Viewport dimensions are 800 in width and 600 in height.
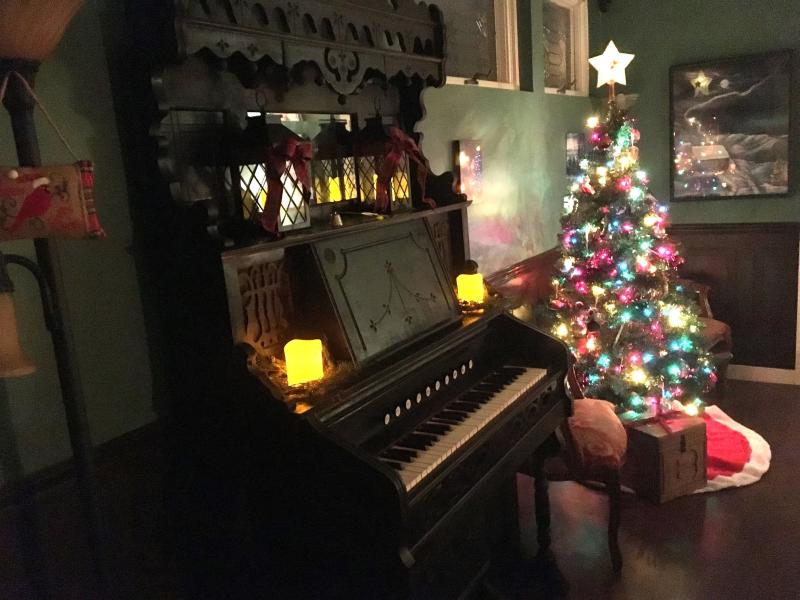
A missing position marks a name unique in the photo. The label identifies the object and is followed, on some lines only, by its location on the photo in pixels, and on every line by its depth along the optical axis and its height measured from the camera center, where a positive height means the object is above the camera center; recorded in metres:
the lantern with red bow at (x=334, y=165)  2.14 +0.09
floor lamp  1.16 -0.09
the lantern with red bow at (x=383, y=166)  2.20 +0.08
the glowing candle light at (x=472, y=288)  2.53 -0.41
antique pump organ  1.58 -0.35
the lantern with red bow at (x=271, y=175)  1.68 +0.06
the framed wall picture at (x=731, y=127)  4.42 +0.24
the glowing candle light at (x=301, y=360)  1.69 -0.43
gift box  3.09 -1.38
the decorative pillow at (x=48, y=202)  1.18 +0.02
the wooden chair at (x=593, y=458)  2.61 -1.14
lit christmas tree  3.71 -0.74
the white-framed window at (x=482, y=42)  3.35 +0.75
